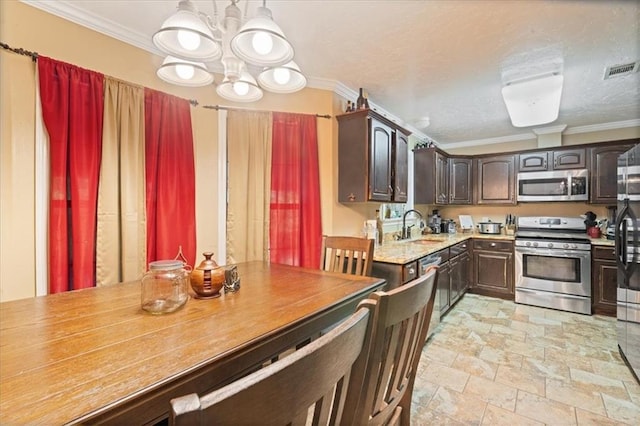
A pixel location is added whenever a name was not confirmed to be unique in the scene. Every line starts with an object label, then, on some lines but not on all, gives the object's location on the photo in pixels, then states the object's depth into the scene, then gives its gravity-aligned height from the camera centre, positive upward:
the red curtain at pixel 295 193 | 2.75 +0.19
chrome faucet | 4.04 -0.25
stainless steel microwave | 3.98 +0.39
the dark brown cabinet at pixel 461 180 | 4.79 +0.54
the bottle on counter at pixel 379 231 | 3.38 -0.22
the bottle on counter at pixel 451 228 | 4.85 -0.26
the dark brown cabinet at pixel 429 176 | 4.33 +0.55
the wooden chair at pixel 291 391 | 0.35 -0.26
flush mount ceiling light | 2.56 +1.08
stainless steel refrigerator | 2.08 -0.33
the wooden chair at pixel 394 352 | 0.79 -0.44
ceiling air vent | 2.45 +1.24
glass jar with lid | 1.22 -0.32
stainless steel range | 3.50 -0.72
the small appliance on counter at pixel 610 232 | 3.64 -0.25
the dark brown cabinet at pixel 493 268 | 4.02 -0.79
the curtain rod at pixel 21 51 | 1.61 +0.91
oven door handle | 3.50 -0.50
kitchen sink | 3.50 -0.37
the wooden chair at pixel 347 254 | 2.07 -0.31
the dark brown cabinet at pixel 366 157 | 2.81 +0.55
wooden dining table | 0.66 -0.41
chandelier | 1.23 +0.77
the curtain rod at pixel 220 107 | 2.42 +0.93
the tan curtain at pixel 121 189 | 1.93 +0.16
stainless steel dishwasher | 2.70 -0.52
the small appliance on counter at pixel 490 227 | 4.57 -0.23
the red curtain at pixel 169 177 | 2.17 +0.27
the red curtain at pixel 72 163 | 1.74 +0.30
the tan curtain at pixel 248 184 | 2.64 +0.26
